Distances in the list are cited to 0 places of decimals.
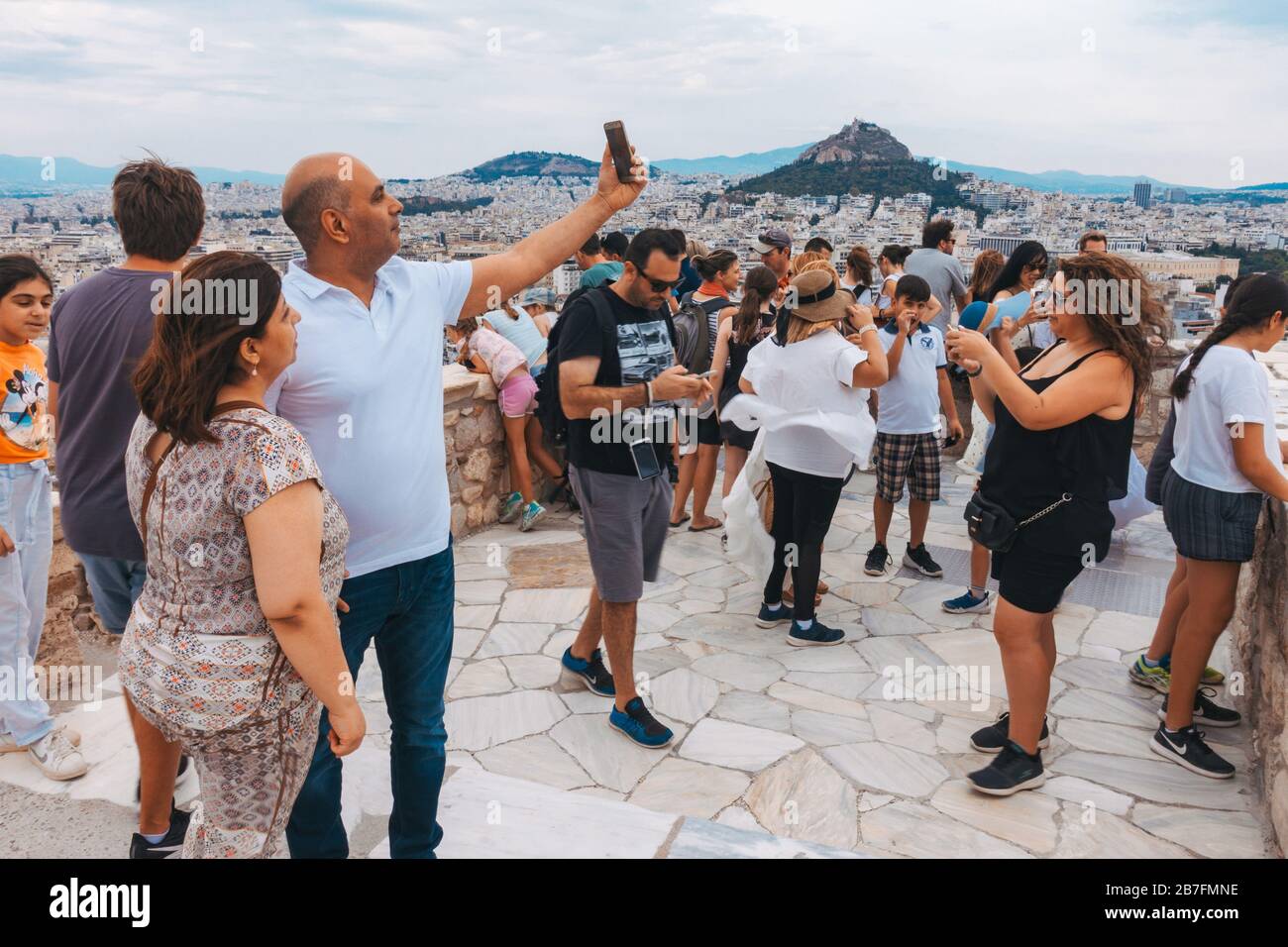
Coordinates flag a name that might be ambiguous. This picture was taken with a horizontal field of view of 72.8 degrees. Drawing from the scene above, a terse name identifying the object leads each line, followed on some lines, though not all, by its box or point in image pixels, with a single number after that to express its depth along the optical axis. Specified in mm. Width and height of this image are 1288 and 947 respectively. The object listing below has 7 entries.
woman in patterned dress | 1582
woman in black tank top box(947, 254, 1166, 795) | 2738
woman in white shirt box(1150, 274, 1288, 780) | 3020
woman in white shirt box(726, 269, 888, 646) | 4004
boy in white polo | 4918
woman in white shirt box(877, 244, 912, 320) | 7208
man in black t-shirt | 3061
